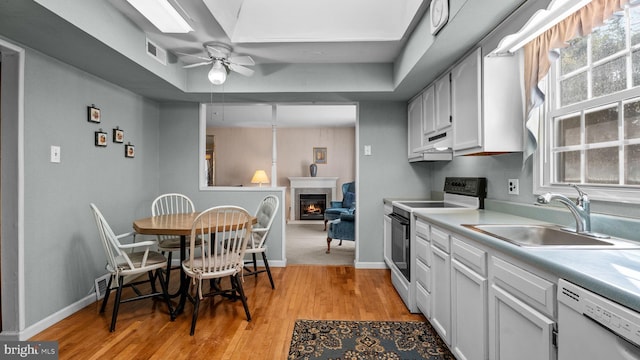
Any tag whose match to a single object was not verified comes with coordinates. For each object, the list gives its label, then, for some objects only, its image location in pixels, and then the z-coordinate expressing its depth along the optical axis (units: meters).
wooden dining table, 2.38
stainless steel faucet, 1.50
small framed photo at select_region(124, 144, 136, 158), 3.37
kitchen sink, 1.33
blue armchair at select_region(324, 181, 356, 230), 5.66
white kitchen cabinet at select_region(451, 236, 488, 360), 1.53
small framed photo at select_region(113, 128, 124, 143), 3.17
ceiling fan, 2.74
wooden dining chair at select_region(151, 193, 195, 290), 3.05
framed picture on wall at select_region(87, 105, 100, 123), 2.80
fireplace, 7.95
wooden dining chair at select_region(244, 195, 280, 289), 3.17
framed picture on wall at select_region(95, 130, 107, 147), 2.91
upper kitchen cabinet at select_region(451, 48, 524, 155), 2.04
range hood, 2.88
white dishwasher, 0.78
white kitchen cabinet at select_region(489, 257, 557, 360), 1.11
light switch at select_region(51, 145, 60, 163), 2.44
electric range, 2.61
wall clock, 1.92
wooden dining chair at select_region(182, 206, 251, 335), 2.34
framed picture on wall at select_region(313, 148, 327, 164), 8.00
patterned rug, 2.01
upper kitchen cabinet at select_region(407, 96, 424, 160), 3.38
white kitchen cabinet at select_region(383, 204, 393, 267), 3.53
